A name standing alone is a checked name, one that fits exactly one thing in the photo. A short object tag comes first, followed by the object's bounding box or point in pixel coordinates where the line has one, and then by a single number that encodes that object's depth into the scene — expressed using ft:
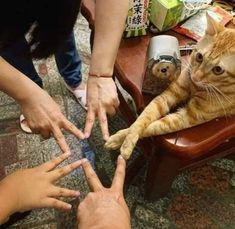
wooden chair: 2.97
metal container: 2.86
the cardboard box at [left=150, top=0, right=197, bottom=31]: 3.40
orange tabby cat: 2.92
